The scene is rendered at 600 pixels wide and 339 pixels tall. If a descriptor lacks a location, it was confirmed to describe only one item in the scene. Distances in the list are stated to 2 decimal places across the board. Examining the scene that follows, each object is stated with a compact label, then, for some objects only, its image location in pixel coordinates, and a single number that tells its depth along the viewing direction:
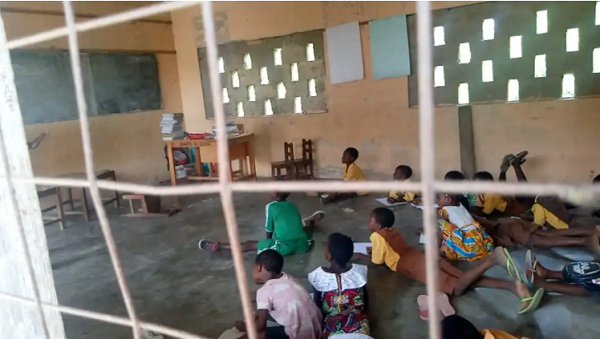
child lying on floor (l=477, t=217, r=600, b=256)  3.04
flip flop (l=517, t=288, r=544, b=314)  2.30
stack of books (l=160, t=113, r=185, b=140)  5.35
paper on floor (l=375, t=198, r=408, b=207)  4.47
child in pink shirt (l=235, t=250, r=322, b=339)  2.05
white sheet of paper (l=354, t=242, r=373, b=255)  3.26
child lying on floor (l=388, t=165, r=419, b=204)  4.12
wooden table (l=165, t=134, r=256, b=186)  5.21
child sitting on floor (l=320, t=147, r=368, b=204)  4.71
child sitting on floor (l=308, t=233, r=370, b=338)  2.18
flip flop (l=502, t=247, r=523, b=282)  2.35
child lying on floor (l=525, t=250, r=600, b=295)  2.39
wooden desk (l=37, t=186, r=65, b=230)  4.47
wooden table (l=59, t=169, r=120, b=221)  4.84
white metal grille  0.60
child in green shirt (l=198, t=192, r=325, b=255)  3.25
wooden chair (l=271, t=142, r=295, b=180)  5.26
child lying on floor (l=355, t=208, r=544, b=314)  2.38
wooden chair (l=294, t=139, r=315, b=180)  5.50
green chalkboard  4.80
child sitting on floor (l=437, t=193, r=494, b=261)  2.92
